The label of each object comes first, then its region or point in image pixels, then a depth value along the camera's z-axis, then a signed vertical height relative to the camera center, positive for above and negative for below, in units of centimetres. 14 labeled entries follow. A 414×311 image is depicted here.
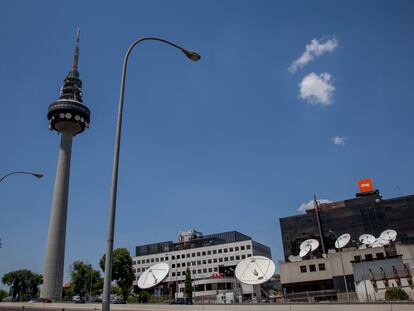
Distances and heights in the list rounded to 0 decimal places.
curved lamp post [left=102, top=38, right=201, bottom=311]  1209 +404
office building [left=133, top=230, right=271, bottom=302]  12262 +1630
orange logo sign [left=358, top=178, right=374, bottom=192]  12288 +3366
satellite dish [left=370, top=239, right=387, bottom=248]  8066 +999
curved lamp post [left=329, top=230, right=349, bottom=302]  7119 +448
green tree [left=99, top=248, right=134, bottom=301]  9919 +914
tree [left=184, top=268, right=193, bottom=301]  9641 +374
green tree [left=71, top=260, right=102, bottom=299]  10719 +752
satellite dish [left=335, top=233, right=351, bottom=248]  8421 +1165
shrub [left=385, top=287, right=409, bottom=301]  4519 -47
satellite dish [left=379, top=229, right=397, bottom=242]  7904 +1128
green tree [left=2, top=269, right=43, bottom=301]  13850 +1033
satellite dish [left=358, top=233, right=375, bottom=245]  8294 +1138
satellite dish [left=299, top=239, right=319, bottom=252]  8625 +1137
